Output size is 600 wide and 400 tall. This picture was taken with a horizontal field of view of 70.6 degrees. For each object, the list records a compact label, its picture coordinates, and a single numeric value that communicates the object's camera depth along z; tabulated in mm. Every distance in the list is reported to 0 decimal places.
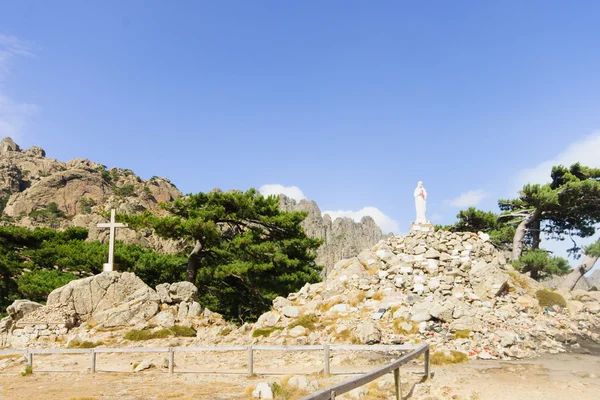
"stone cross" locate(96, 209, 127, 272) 23234
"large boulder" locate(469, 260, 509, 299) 18219
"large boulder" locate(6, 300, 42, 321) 20500
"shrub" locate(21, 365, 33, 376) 12820
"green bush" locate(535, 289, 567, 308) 20203
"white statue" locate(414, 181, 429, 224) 22719
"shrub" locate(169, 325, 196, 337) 18828
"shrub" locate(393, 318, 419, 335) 15604
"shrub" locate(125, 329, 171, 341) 18328
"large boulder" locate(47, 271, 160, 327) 20328
